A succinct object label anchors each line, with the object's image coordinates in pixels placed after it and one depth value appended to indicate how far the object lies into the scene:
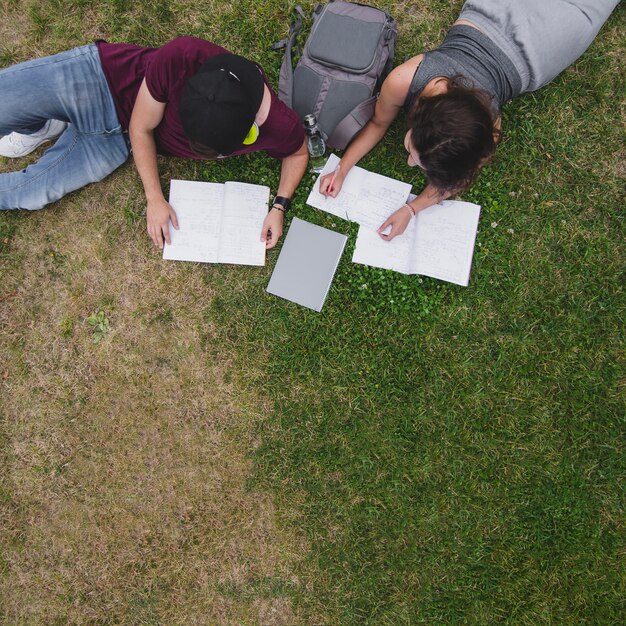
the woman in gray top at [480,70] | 2.62
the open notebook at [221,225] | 3.55
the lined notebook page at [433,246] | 3.47
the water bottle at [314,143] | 3.24
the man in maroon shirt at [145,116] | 2.43
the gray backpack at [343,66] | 3.21
